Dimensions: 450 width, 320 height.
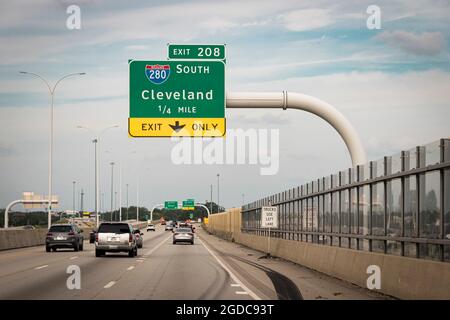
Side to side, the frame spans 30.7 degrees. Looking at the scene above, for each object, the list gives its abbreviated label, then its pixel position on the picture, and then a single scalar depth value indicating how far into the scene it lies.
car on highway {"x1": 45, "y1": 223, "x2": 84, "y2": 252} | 46.75
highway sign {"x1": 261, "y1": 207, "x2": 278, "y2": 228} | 42.47
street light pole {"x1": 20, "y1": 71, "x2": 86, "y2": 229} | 62.45
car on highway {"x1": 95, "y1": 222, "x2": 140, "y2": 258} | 39.56
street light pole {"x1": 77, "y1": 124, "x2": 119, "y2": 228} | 83.88
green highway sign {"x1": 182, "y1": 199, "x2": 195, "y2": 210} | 167.62
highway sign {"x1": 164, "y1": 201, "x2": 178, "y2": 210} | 167.62
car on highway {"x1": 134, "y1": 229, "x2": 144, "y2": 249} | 52.23
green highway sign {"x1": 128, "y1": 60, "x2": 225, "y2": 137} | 32.06
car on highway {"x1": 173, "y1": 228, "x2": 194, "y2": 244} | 65.44
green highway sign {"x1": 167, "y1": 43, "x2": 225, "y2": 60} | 31.95
